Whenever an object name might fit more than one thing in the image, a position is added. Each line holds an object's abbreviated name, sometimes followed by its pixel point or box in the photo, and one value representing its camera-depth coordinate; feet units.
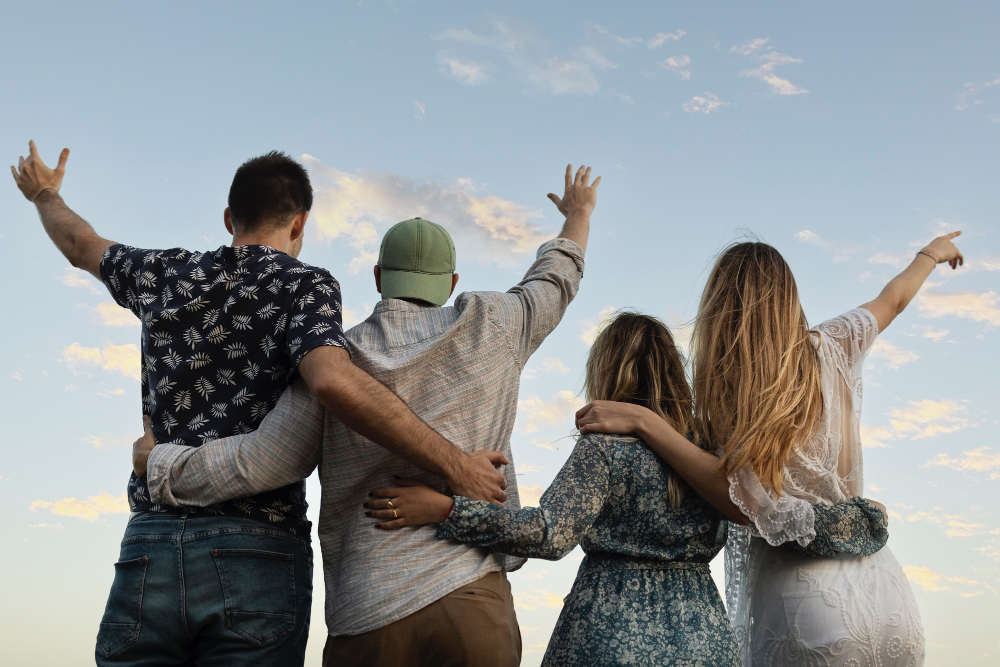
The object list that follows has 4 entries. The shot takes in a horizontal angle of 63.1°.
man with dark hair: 8.76
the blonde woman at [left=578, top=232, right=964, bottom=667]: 9.50
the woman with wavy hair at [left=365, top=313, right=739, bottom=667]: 9.05
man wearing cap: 8.92
